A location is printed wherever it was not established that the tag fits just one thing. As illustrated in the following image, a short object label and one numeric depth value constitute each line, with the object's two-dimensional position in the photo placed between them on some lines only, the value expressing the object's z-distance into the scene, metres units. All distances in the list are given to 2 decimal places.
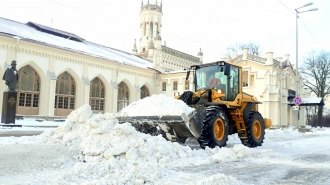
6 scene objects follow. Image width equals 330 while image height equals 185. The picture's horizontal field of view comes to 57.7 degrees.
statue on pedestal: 16.25
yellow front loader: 8.77
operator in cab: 10.59
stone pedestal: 15.64
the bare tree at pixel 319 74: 45.50
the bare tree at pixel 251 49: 52.94
